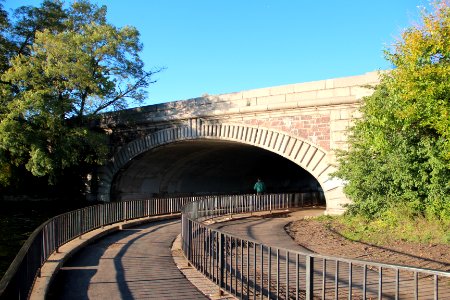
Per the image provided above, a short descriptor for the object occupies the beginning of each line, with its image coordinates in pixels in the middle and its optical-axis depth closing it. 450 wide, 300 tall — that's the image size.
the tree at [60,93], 20.09
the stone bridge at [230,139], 16.11
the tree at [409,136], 9.55
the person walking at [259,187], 20.33
